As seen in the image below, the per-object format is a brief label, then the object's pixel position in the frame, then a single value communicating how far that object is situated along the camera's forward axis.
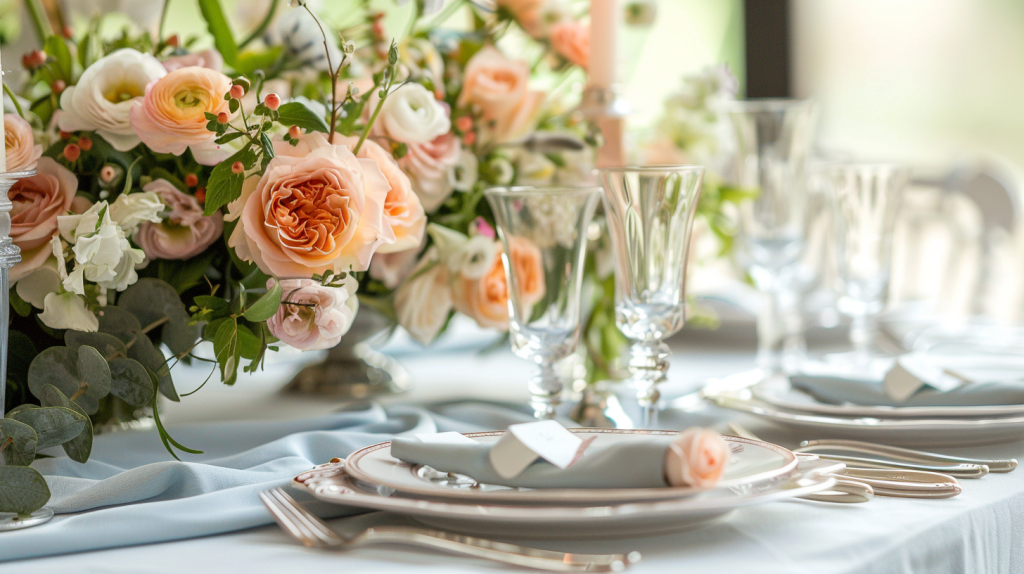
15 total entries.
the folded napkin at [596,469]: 1.11
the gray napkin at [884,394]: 1.29
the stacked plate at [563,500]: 1.08
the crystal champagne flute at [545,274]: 1.27
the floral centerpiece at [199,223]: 1.20
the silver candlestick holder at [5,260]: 1.14
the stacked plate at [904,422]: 1.26
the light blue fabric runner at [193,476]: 1.12
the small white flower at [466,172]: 1.40
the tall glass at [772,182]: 1.54
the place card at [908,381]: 1.32
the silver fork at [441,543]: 1.06
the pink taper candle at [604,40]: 1.48
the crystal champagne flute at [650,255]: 1.26
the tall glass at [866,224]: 1.45
